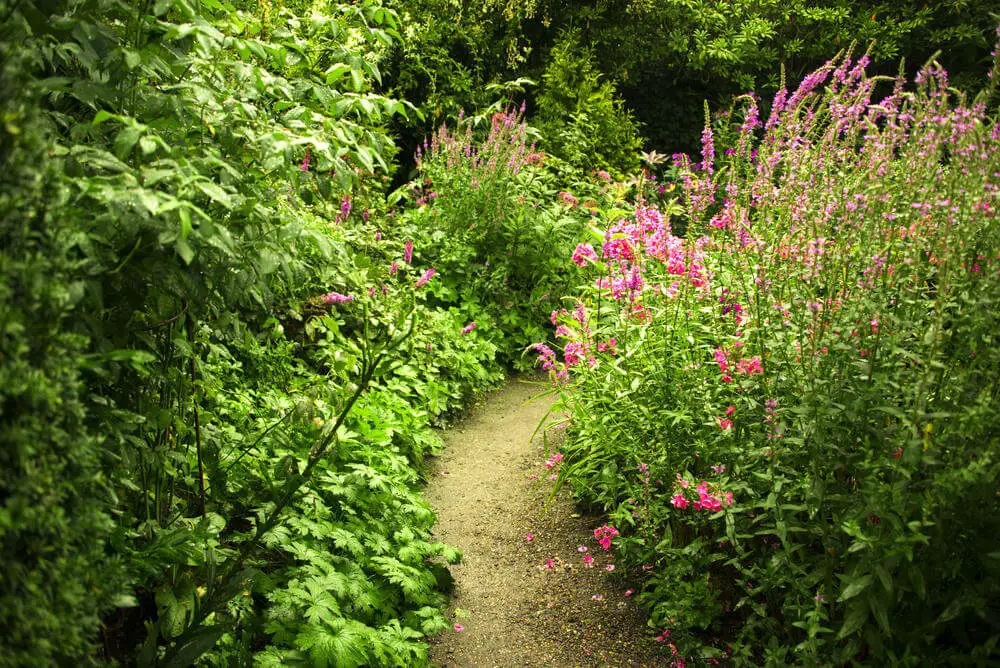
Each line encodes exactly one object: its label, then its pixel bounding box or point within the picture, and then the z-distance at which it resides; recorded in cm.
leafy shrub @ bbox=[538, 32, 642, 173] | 813
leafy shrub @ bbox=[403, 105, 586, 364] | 593
